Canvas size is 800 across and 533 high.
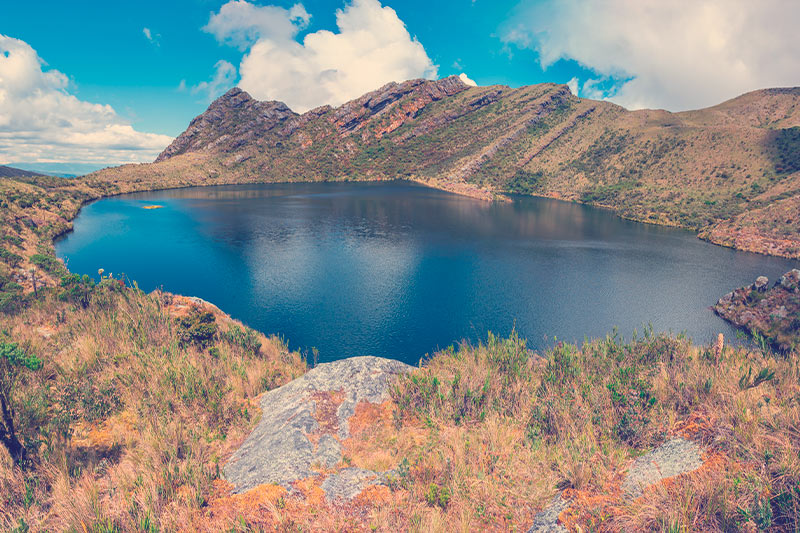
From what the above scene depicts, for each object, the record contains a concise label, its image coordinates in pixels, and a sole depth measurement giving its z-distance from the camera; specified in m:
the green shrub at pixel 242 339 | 23.94
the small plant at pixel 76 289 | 24.98
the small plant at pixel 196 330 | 22.41
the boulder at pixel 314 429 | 9.31
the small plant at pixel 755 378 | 10.58
